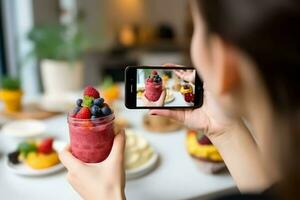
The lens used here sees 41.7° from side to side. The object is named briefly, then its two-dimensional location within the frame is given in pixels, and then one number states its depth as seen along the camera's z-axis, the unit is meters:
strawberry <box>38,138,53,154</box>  0.97
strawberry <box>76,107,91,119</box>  0.75
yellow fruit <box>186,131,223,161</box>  0.93
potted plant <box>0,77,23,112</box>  1.37
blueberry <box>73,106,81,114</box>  0.77
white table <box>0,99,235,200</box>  0.85
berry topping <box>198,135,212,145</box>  0.95
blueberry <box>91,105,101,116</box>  0.76
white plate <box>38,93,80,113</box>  1.40
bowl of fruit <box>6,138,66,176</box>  0.92
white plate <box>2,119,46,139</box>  1.16
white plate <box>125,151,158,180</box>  0.91
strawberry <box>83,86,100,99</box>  0.77
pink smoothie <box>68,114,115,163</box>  0.76
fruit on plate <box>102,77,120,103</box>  1.47
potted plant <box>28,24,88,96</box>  1.55
